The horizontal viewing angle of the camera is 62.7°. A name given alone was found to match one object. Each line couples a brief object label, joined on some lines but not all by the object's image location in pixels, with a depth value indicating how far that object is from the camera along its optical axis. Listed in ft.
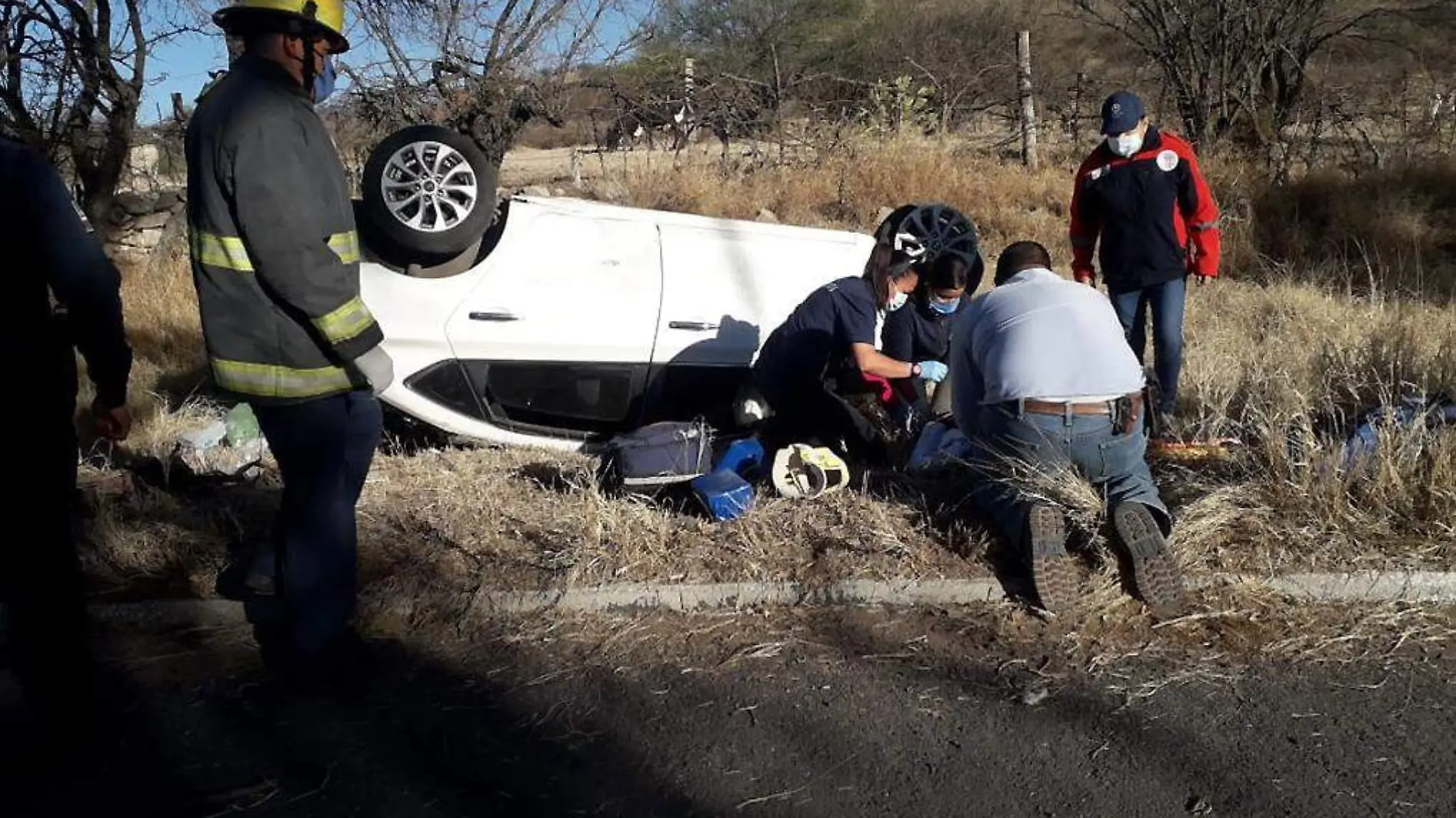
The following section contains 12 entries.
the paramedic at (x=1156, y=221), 18.69
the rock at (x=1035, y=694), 11.17
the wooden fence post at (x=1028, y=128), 42.45
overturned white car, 17.22
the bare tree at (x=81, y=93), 30.22
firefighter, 9.86
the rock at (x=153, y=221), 36.06
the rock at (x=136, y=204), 35.69
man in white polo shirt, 13.46
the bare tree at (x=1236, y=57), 39.91
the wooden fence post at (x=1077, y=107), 44.98
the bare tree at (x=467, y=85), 40.19
